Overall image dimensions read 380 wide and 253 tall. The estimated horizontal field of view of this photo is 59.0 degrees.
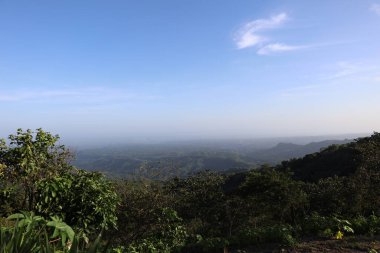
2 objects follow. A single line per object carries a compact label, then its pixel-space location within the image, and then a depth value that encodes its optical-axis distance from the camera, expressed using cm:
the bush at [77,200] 672
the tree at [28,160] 742
